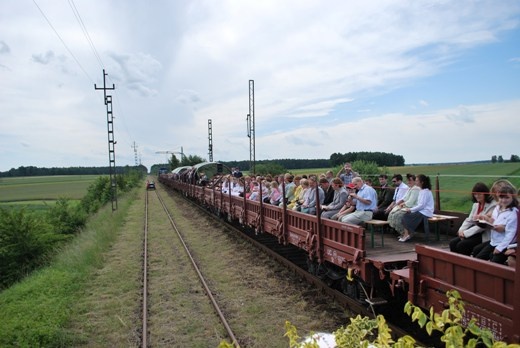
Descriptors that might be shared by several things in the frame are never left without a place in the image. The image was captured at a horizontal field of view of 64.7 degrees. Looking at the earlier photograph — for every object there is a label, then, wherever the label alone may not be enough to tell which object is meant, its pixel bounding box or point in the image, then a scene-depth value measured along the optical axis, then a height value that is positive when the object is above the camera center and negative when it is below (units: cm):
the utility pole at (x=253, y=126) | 2370 +264
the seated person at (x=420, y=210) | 642 -67
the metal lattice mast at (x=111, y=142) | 2447 +197
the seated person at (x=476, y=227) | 459 -70
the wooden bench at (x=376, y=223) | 616 -84
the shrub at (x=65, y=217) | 1734 -190
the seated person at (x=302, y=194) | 824 -50
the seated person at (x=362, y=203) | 670 -59
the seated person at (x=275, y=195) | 1002 -61
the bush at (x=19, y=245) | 1174 -205
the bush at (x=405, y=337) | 167 -72
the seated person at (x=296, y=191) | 872 -46
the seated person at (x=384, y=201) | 805 -70
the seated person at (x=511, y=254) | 372 -83
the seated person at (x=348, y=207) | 698 -66
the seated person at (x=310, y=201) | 776 -61
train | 314 -113
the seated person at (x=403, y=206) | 657 -65
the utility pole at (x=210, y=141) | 4266 +326
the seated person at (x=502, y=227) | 395 -61
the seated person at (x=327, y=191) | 834 -45
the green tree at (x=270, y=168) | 3103 +19
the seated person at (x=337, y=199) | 713 -53
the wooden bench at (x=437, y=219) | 622 -82
